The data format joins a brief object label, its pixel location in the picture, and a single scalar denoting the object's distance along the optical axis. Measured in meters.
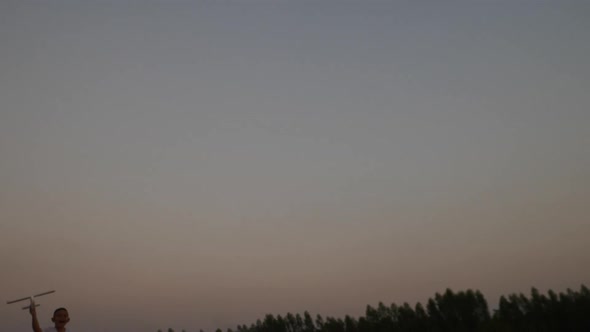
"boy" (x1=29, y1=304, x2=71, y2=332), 7.55
